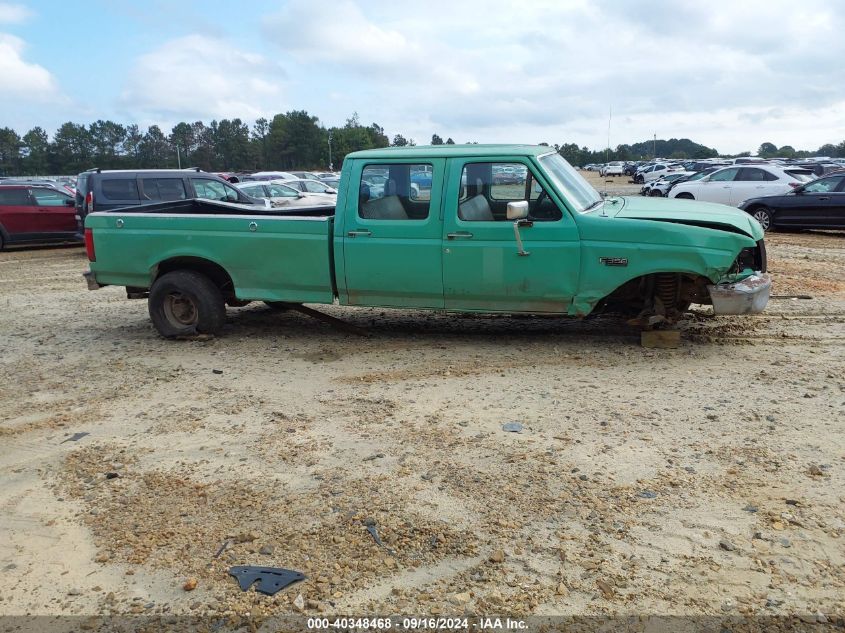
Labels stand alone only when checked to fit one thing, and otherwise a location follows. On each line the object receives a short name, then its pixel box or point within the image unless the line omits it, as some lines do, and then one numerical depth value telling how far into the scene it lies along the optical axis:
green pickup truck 6.14
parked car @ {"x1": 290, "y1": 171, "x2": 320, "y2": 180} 40.23
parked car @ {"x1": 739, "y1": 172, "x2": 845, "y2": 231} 15.17
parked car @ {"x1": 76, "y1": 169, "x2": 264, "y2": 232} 14.02
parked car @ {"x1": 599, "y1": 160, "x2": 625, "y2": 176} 66.00
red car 15.85
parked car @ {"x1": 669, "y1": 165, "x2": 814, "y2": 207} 18.17
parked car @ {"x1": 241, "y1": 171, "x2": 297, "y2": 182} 33.15
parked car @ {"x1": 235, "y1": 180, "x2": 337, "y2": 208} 16.23
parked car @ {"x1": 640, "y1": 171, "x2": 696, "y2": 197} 25.08
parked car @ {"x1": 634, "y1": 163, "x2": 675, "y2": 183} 42.67
